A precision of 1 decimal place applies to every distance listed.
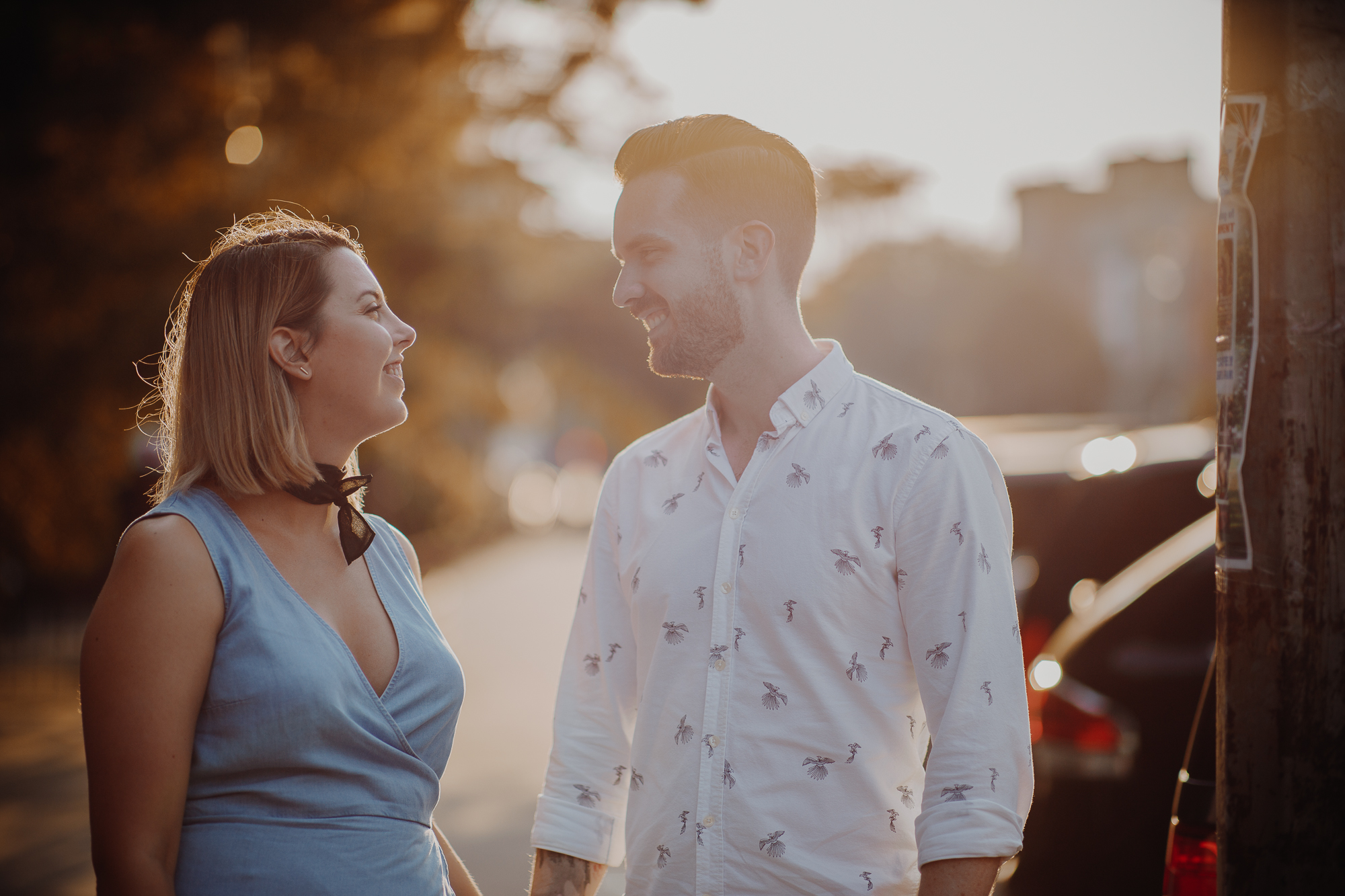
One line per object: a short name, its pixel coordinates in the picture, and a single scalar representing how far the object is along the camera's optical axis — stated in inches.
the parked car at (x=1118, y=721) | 142.4
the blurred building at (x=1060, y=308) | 1909.4
